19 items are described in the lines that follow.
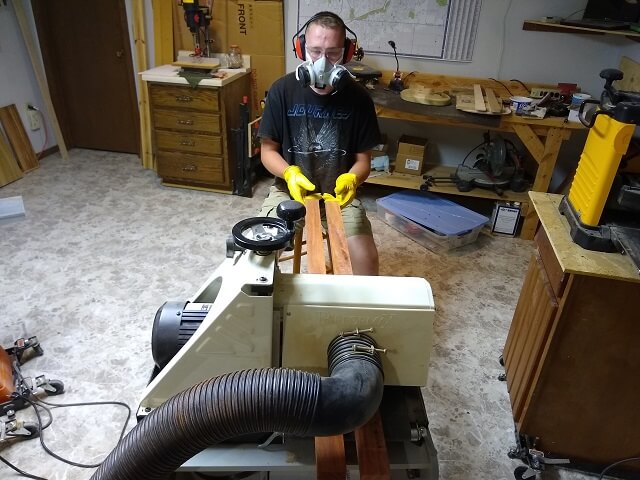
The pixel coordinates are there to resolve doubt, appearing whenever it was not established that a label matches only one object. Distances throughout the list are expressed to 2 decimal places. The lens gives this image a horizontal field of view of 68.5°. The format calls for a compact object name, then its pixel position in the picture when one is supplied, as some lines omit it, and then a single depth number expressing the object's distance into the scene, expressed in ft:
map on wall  10.61
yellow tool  4.07
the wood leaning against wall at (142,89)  11.85
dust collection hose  2.62
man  6.26
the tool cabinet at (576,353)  4.35
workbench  9.26
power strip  10.36
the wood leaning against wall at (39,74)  11.83
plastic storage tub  9.70
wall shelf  8.91
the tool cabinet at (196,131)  10.67
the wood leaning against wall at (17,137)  11.82
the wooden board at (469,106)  9.18
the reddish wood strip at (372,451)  2.88
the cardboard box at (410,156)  11.05
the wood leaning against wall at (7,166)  11.49
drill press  10.84
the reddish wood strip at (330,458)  2.95
